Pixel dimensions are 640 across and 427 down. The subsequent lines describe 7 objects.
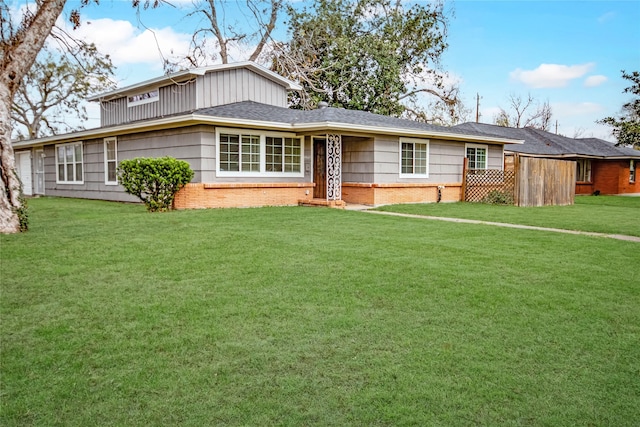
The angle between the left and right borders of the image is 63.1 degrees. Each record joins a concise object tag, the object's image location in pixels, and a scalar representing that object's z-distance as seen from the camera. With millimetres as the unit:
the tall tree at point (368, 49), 30219
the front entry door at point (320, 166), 18125
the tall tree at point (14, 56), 9852
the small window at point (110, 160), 19328
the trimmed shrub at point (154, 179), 13547
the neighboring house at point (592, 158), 30844
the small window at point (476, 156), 21391
